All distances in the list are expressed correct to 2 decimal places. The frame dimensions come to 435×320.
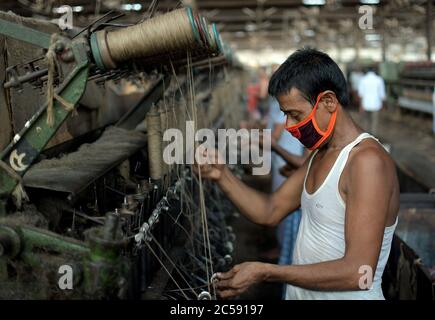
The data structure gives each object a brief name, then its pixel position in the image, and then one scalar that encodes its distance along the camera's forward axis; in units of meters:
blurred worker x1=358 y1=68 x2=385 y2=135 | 12.19
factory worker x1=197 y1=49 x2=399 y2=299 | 1.71
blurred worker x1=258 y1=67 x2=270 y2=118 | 12.62
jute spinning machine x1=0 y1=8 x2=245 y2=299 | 1.53
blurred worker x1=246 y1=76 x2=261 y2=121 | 12.29
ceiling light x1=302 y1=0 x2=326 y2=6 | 12.15
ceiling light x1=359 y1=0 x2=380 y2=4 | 13.16
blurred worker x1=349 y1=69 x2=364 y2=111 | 20.93
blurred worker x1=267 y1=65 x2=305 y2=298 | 3.40
